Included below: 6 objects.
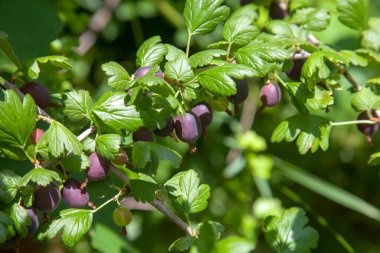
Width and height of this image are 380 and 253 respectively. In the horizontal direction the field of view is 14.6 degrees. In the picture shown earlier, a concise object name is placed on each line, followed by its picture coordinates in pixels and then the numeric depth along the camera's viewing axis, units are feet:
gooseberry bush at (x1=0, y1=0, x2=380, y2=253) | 2.95
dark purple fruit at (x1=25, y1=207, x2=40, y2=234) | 2.99
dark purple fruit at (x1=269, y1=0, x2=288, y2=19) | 3.64
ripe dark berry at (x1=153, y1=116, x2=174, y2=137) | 3.04
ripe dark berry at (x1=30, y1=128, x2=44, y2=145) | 3.05
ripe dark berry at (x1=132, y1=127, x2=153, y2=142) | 3.04
